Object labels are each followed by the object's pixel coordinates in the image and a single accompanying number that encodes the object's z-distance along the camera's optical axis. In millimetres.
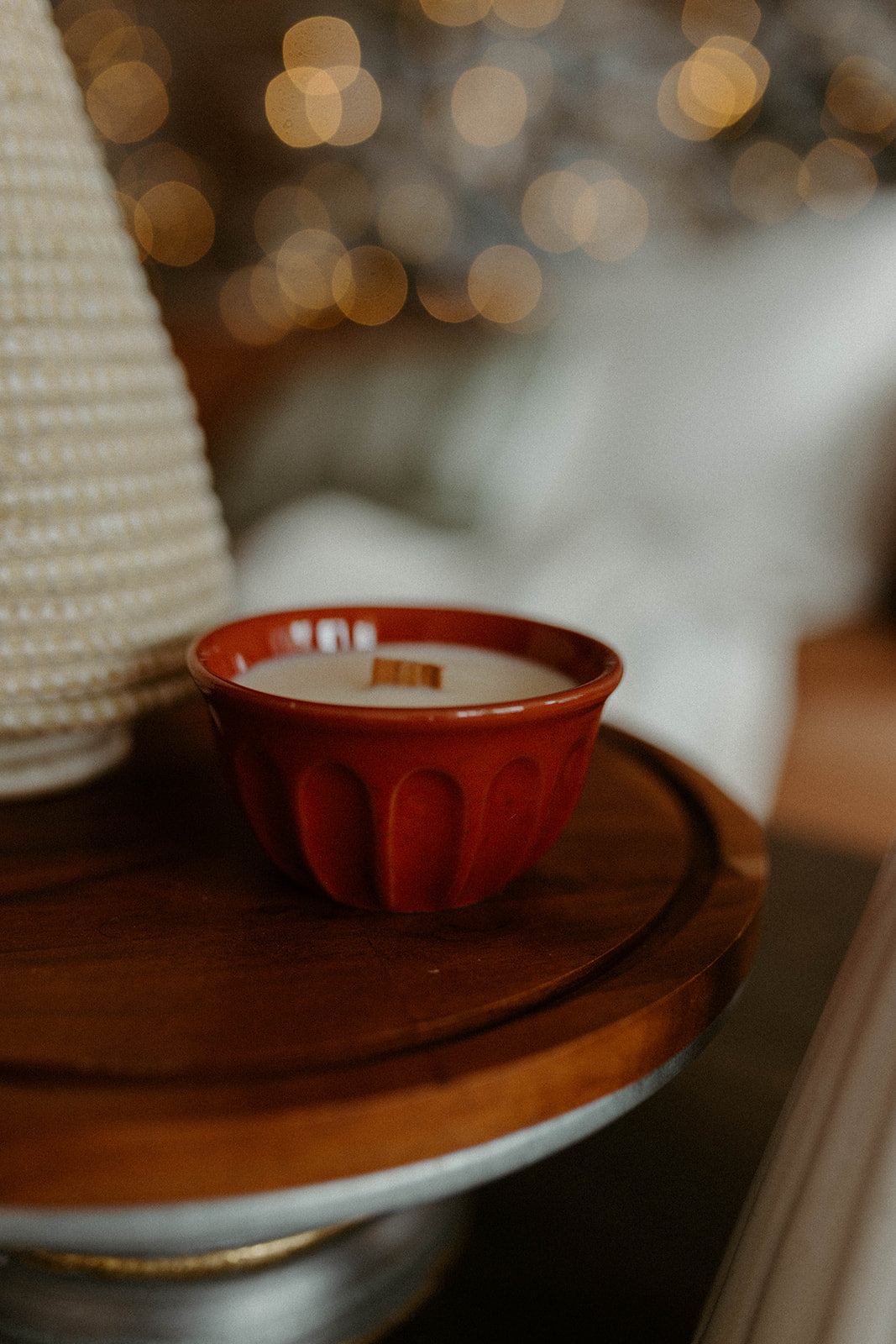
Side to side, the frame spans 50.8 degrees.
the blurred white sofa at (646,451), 908
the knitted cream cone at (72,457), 333
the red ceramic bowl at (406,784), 265
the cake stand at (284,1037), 203
